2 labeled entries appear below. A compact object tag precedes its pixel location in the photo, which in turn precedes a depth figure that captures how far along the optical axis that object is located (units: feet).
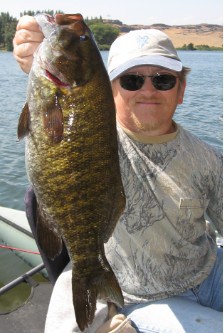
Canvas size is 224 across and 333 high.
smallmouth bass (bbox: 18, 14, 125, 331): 1.88
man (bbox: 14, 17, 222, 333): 2.64
